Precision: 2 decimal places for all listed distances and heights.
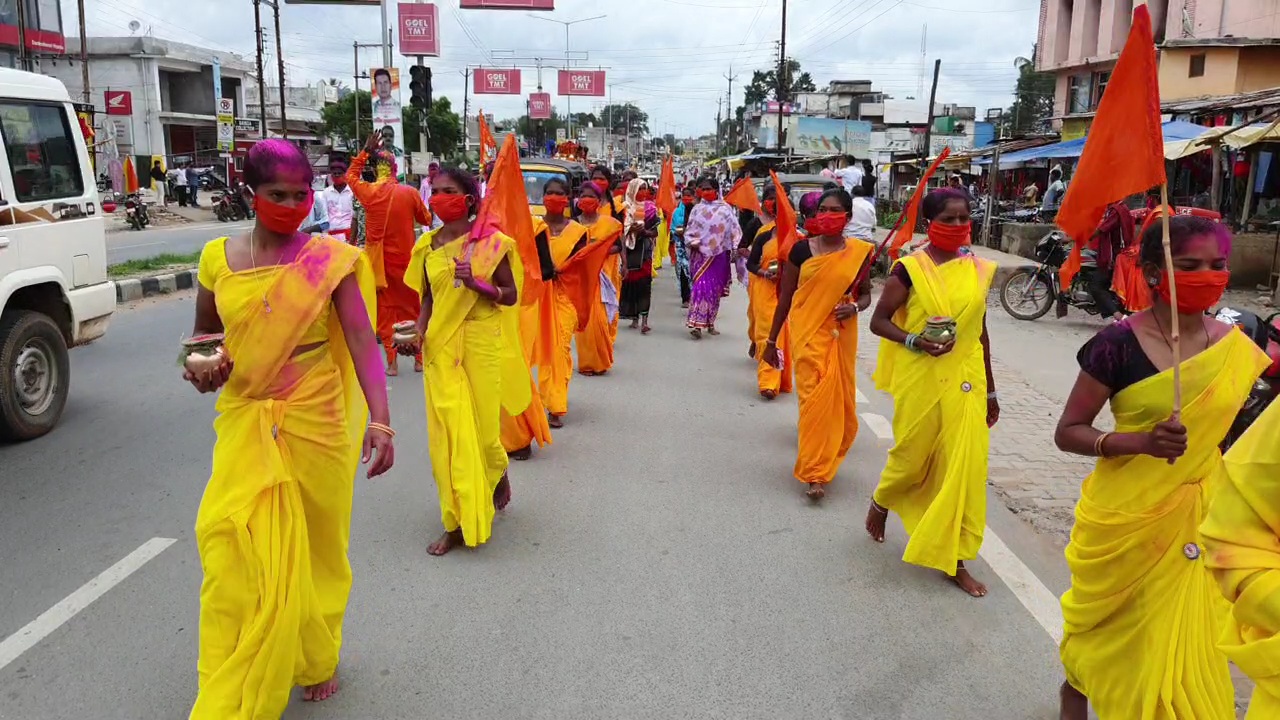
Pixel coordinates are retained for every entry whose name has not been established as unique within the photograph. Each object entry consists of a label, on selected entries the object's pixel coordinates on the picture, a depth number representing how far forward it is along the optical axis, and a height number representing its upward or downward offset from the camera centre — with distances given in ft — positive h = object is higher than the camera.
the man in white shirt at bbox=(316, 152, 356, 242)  34.47 -1.19
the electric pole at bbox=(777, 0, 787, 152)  144.69 +15.31
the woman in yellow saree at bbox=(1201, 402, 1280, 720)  5.82 -2.21
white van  19.89 -1.84
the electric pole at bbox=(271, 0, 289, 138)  132.16 +16.21
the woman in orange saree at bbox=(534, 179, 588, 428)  23.61 -3.22
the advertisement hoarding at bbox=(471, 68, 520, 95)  129.80 +11.34
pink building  74.02 +12.86
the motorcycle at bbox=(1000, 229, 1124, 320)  40.40 -4.50
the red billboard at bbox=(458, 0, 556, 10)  76.21 +12.50
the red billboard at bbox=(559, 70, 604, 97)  139.03 +12.19
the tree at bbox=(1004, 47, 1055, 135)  212.84 +17.78
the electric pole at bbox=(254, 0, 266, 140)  127.13 +13.42
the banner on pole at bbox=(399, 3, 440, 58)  78.28 +10.86
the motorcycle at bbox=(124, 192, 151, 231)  83.14 -4.03
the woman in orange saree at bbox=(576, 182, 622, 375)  27.48 -4.08
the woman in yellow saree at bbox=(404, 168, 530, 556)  14.52 -2.67
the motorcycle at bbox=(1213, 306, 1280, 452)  11.10 -1.98
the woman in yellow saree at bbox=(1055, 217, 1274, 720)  8.30 -2.74
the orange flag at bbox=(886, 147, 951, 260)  16.90 -0.77
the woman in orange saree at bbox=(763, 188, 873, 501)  17.78 -2.94
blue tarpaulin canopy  51.06 +2.04
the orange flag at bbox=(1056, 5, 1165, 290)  8.82 +0.33
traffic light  54.08 +4.34
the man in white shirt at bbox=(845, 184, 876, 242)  36.91 -1.58
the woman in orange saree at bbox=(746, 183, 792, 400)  26.76 -3.70
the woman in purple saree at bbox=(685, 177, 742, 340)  35.91 -2.76
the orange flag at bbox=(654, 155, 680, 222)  54.03 -0.89
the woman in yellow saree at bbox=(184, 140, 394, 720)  9.20 -2.66
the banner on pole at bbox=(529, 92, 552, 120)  163.71 +10.66
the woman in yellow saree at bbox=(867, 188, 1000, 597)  13.34 -2.93
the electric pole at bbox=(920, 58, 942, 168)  75.36 +6.37
